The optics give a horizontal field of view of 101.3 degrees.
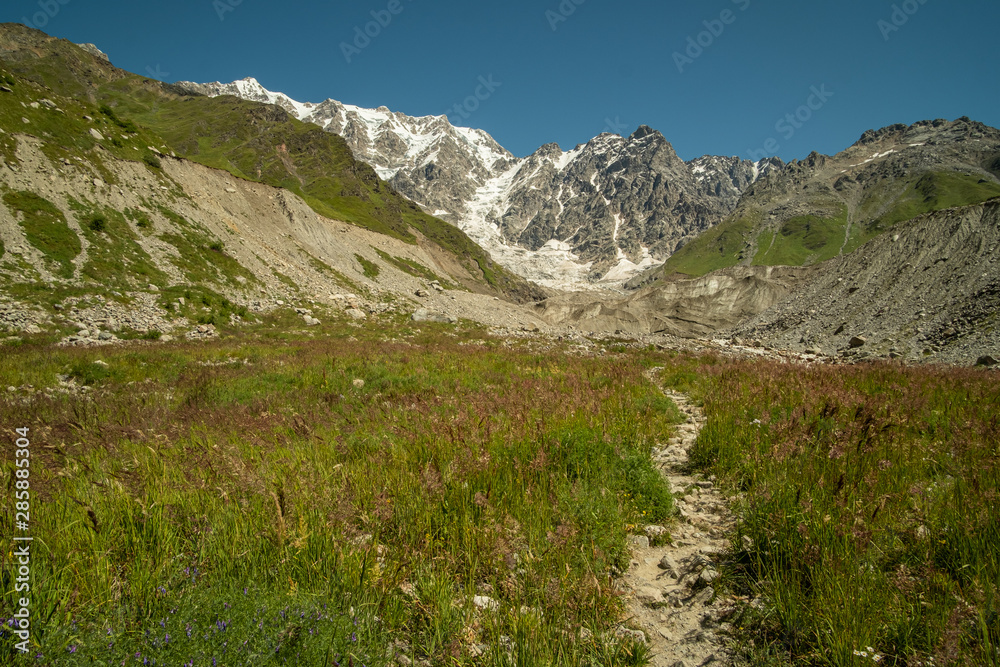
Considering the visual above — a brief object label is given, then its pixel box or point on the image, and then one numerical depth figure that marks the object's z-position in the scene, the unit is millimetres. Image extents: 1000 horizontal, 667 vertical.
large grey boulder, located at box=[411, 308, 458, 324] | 34625
